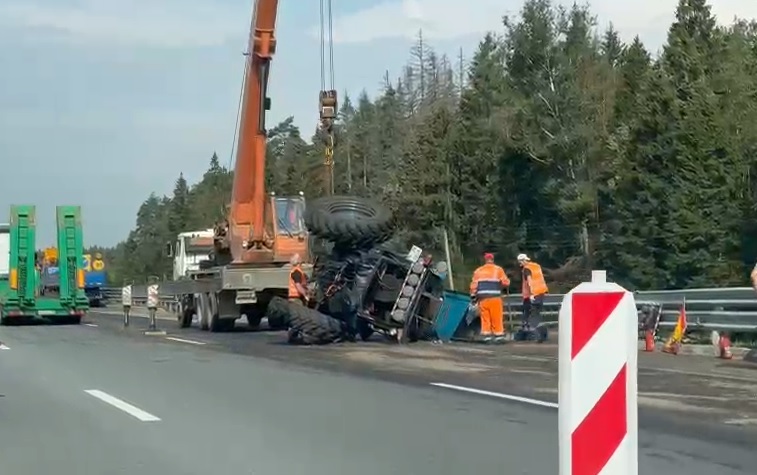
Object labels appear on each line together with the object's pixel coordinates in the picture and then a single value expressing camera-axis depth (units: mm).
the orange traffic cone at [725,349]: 18609
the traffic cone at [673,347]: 19906
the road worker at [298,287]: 25891
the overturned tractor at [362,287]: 23797
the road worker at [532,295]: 23953
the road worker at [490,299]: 23609
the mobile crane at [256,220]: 30141
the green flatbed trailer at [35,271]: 38719
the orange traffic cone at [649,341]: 20750
